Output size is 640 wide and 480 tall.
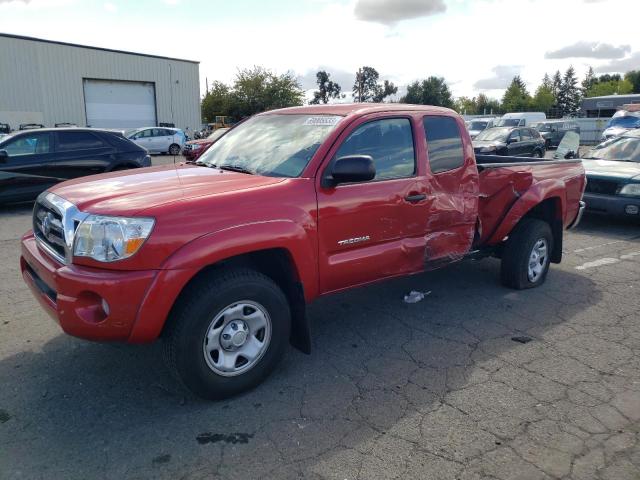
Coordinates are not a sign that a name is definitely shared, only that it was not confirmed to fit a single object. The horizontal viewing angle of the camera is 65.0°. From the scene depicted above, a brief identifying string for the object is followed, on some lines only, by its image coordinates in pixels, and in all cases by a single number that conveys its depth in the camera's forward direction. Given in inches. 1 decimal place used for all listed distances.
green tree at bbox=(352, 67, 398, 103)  4015.8
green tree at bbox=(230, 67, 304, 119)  2007.9
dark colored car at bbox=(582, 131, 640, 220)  319.0
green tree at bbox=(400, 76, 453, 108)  3235.7
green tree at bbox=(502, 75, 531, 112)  3402.6
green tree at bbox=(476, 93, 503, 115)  3719.5
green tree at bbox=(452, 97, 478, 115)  3969.0
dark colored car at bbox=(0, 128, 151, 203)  370.0
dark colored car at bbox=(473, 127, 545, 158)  678.5
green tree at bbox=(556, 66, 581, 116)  4019.7
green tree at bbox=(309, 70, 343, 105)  4035.4
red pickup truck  111.6
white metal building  1255.5
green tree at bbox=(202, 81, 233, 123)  2069.4
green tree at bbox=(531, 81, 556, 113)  3348.9
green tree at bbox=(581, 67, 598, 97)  4042.3
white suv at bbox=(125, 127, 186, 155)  1024.9
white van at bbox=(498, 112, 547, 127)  1278.3
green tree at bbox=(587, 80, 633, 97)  3533.5
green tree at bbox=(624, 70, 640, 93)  3771.2
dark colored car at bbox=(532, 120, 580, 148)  1204.8
